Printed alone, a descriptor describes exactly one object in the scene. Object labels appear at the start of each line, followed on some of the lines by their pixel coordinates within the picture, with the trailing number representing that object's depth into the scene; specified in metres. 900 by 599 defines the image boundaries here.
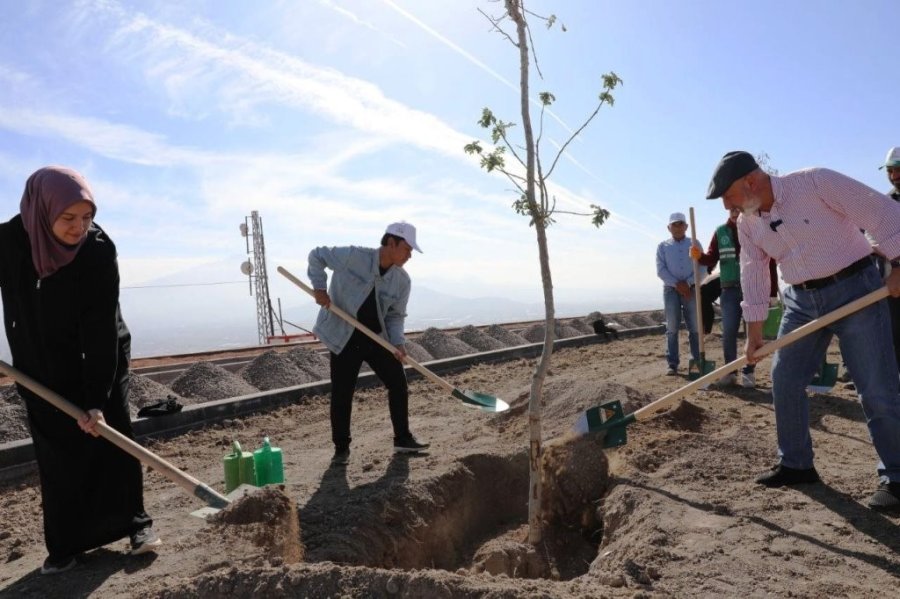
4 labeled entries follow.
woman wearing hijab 2.82
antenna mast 20.88
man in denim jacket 4.64
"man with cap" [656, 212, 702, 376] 7.23
